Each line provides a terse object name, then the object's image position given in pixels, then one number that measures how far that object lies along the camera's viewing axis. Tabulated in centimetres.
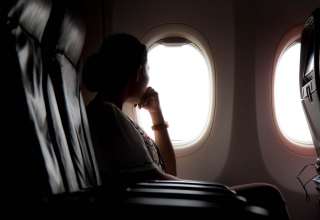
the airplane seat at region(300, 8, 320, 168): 149
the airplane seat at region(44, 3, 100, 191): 93
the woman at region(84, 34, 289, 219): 134
